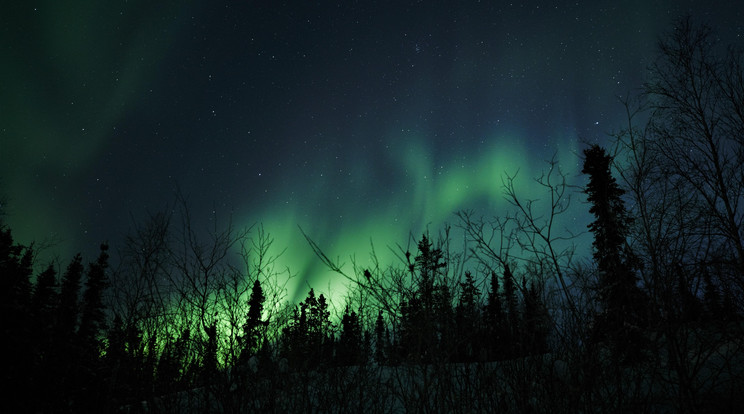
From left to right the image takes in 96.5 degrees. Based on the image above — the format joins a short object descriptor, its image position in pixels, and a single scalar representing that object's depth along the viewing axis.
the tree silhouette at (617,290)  4.09
